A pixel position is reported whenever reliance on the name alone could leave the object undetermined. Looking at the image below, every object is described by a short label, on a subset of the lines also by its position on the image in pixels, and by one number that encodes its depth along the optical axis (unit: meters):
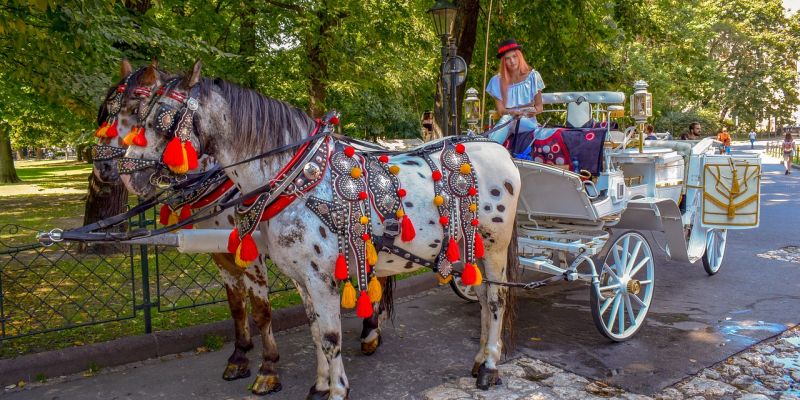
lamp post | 8.51
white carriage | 4.86
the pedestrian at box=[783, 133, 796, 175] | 21.59
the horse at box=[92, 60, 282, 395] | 3.09
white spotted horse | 3.22
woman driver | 5.01
